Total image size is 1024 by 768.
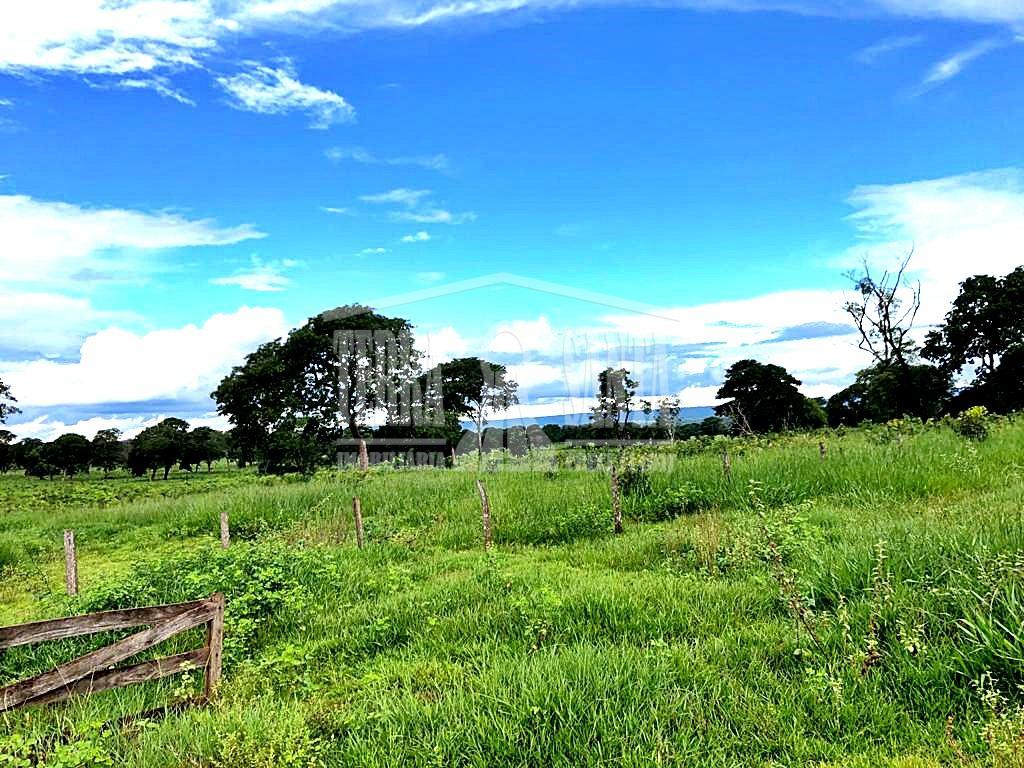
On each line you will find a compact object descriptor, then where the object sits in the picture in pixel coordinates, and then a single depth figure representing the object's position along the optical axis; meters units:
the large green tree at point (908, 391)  35.91
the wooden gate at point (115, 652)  5.05
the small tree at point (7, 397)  37.78
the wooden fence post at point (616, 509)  12.38
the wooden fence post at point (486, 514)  12.53
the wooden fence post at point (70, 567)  11.08
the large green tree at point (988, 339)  34.66
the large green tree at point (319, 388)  31.45
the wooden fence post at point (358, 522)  12.94
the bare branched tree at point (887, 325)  37.16
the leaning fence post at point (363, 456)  31.96
